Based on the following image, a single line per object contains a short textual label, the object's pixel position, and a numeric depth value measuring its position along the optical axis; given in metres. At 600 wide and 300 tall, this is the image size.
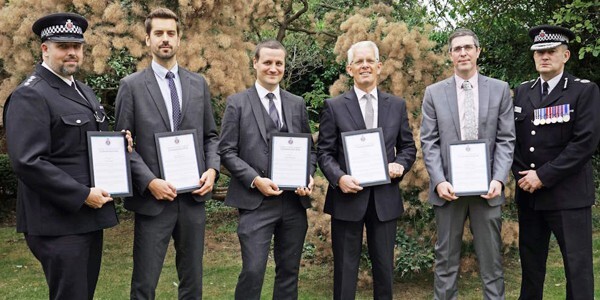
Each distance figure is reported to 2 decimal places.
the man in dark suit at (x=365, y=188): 4.85
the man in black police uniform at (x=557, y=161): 4.94
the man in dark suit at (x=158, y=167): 4.57
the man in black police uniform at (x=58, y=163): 3.94
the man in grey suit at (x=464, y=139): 4.89
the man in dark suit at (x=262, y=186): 4.77
